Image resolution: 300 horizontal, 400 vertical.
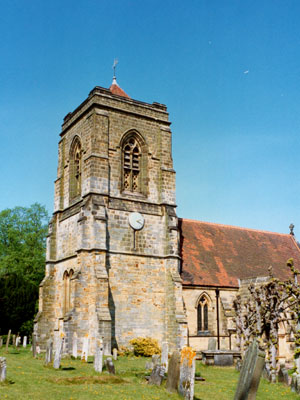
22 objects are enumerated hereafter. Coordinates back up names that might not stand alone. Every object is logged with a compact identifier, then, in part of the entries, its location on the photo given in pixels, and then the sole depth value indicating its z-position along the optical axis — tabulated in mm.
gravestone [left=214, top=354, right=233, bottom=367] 21984
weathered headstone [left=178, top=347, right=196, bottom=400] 12062
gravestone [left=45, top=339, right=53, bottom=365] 18625
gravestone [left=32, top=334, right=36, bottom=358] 23841
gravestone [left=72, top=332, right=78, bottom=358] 21945
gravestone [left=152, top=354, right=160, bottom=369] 17094
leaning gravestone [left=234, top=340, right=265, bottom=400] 7039
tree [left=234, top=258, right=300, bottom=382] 18688
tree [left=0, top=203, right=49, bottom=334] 37344
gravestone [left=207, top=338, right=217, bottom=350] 23594
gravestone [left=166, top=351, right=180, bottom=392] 12851
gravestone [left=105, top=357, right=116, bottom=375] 16584
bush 24125
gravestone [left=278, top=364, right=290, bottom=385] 16875
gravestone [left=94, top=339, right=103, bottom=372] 17161
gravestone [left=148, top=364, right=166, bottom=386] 14301
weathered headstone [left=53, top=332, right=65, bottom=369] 17641
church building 24375
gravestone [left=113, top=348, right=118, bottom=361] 21717
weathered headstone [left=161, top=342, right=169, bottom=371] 18045
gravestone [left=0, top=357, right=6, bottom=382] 13820
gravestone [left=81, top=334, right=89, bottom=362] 20969
